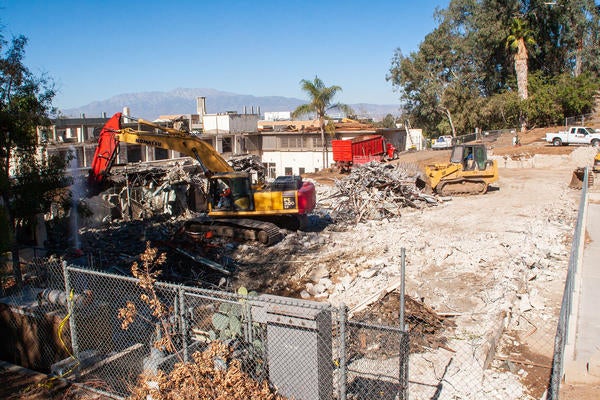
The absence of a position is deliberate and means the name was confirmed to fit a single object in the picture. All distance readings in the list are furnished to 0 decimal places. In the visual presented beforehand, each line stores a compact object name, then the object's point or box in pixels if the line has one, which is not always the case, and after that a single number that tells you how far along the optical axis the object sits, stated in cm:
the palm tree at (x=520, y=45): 4747
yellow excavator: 1645
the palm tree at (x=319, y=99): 3825
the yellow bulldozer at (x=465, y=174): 2450
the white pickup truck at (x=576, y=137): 3591
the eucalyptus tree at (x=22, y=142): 1078
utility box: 591
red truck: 3275
